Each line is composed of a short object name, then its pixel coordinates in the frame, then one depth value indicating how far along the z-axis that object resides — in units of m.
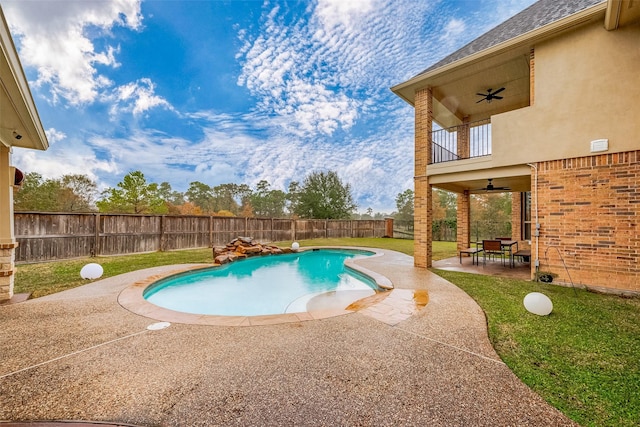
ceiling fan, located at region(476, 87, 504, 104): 7.97
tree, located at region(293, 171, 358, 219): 30.27
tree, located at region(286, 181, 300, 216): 35.91
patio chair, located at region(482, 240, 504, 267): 8.05
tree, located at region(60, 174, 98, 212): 21.84
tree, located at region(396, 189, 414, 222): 37.38
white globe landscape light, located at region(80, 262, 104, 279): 6.41
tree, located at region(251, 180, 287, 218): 37.38
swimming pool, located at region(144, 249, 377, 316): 5.84
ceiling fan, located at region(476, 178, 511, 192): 8.88
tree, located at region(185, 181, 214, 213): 34.66
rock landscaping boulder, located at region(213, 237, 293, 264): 10.27
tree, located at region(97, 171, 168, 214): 24.22
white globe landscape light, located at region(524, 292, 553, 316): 3.95
